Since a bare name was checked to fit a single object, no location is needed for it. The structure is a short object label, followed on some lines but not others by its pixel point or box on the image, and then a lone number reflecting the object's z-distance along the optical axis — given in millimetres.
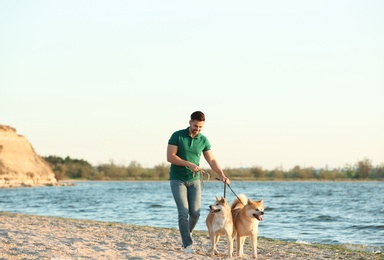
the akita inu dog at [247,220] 8680
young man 8914
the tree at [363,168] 91188
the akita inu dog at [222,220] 8695
